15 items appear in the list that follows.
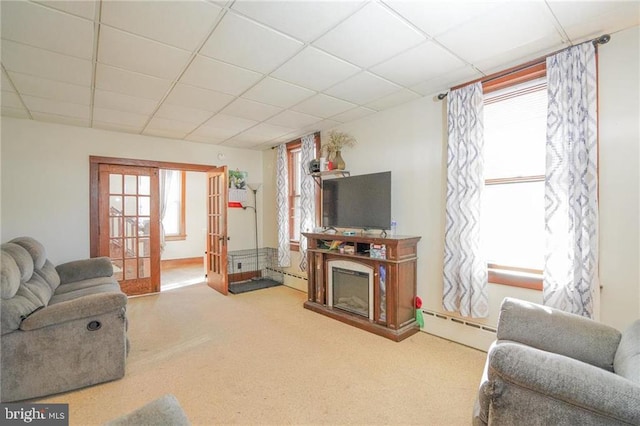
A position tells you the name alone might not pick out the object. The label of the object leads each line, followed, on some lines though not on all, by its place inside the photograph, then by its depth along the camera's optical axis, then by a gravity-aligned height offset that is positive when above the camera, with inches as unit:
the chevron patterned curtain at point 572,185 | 82.7 +7.2
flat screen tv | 130.1 +4.3
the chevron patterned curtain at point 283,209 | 197.5 +1.2
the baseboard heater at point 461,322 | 106.5 -43.2
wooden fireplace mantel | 118.7 -30.4
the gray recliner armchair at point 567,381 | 41.3 -27.3
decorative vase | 154.0 +25.5
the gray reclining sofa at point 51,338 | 79.0 -36.2
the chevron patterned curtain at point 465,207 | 105.6 +1.1
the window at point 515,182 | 97.0 +9.4
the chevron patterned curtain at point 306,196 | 174.9 +8.9
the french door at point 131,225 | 172.4 -8.1
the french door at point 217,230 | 190.7 -12.8
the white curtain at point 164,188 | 281.0 +22.7
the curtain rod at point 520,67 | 81.6 +47.3
